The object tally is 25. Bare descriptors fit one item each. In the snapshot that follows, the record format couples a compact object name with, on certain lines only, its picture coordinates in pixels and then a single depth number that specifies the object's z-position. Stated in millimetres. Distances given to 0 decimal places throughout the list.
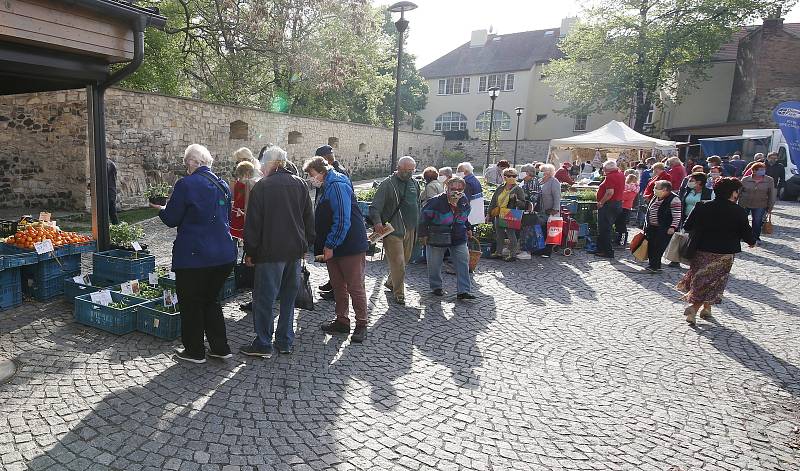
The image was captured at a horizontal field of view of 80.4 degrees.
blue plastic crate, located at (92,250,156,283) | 5488
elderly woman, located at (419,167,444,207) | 7262
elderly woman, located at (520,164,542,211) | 8778
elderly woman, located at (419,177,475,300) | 6039
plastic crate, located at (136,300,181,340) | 4480
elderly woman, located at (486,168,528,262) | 8062
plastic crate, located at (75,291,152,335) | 4520
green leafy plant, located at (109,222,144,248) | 6062
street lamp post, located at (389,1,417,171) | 9539
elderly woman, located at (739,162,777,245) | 9453
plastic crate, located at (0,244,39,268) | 4852
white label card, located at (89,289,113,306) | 4752
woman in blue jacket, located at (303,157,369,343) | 4461
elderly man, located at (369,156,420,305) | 5734
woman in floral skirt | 5406
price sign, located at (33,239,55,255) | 5047
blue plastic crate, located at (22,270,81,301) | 5281
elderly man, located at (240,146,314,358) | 4031
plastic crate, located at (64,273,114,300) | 5213
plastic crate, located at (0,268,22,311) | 4969
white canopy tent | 16234
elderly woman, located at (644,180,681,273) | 7621
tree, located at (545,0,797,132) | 26672
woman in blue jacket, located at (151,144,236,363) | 3727
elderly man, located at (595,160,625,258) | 8625
